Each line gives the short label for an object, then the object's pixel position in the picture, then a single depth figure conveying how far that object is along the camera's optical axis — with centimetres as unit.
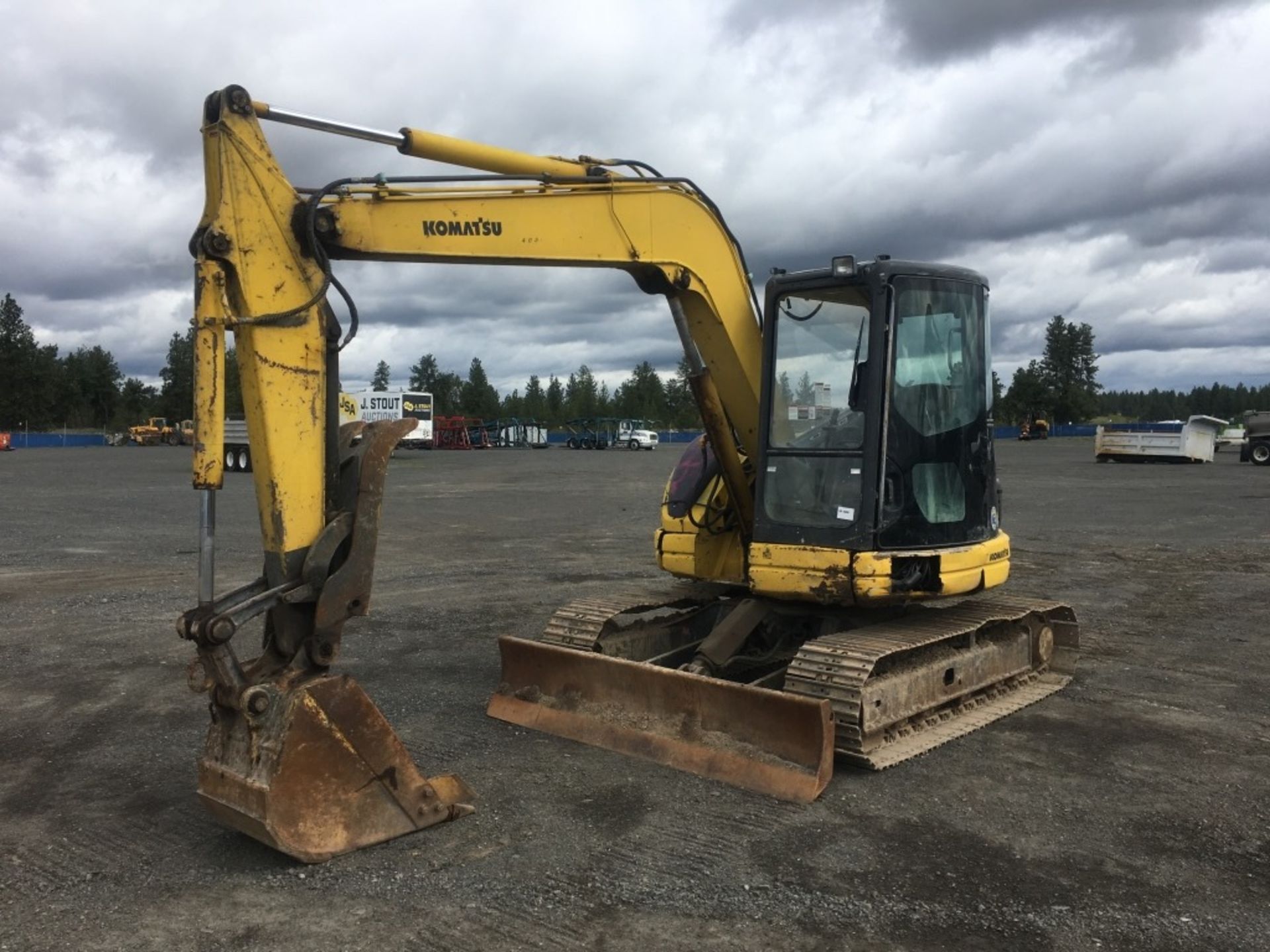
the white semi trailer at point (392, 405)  5181
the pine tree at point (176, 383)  11300
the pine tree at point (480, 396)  11481
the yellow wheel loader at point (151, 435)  8250
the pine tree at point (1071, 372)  11869
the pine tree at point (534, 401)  12399
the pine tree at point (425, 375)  12319
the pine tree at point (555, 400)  12438
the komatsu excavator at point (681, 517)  446
